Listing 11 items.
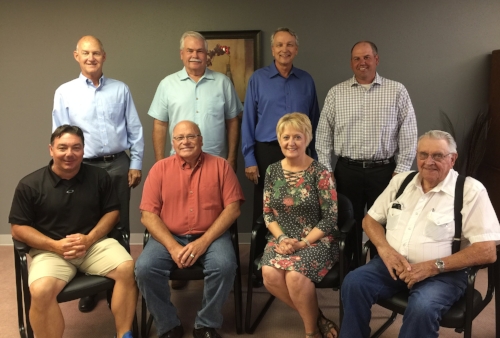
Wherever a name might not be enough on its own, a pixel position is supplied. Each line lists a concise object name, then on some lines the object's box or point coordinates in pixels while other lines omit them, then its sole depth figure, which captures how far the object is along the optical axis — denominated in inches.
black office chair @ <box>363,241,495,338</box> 76.2
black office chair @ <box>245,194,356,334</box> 93.4
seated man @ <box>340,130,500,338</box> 78.6
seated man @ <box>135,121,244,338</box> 95.7
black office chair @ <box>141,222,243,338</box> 96.7
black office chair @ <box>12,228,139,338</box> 89.3
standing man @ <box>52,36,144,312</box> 113.3
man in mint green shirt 117.7
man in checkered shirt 114.0
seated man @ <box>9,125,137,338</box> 93.1
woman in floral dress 93.1
